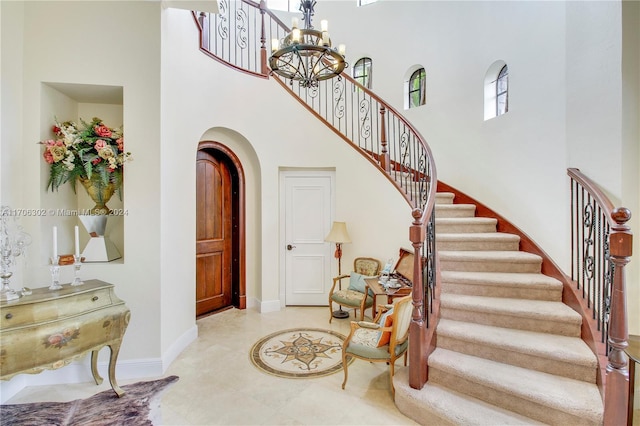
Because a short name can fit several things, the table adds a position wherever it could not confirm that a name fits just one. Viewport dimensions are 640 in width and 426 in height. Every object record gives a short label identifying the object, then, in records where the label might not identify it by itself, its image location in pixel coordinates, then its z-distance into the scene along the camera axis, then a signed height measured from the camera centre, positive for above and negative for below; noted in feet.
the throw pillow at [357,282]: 14.14 -3.28
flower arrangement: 9.18 +1.81
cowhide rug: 7.71 -5.26
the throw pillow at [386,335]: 8.91 -3.59
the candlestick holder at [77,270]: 8.52 -1.60
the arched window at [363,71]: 20.07 +9.46
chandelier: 8.29 +4.61
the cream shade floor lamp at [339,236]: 14.90 -1.16
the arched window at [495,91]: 14.32 +5.86
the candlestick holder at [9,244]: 7.52 -0.81
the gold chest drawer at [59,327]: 7.04 -2.86
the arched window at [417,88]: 18.13 +7.57
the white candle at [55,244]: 8.05 -0.83
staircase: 6.90 -3.72
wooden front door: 14.91 -1.06
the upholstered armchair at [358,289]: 13.52 -3.57
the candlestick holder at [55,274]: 8.17 -1.64
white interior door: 16.51 -1.21
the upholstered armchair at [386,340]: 8.60 -3.78
